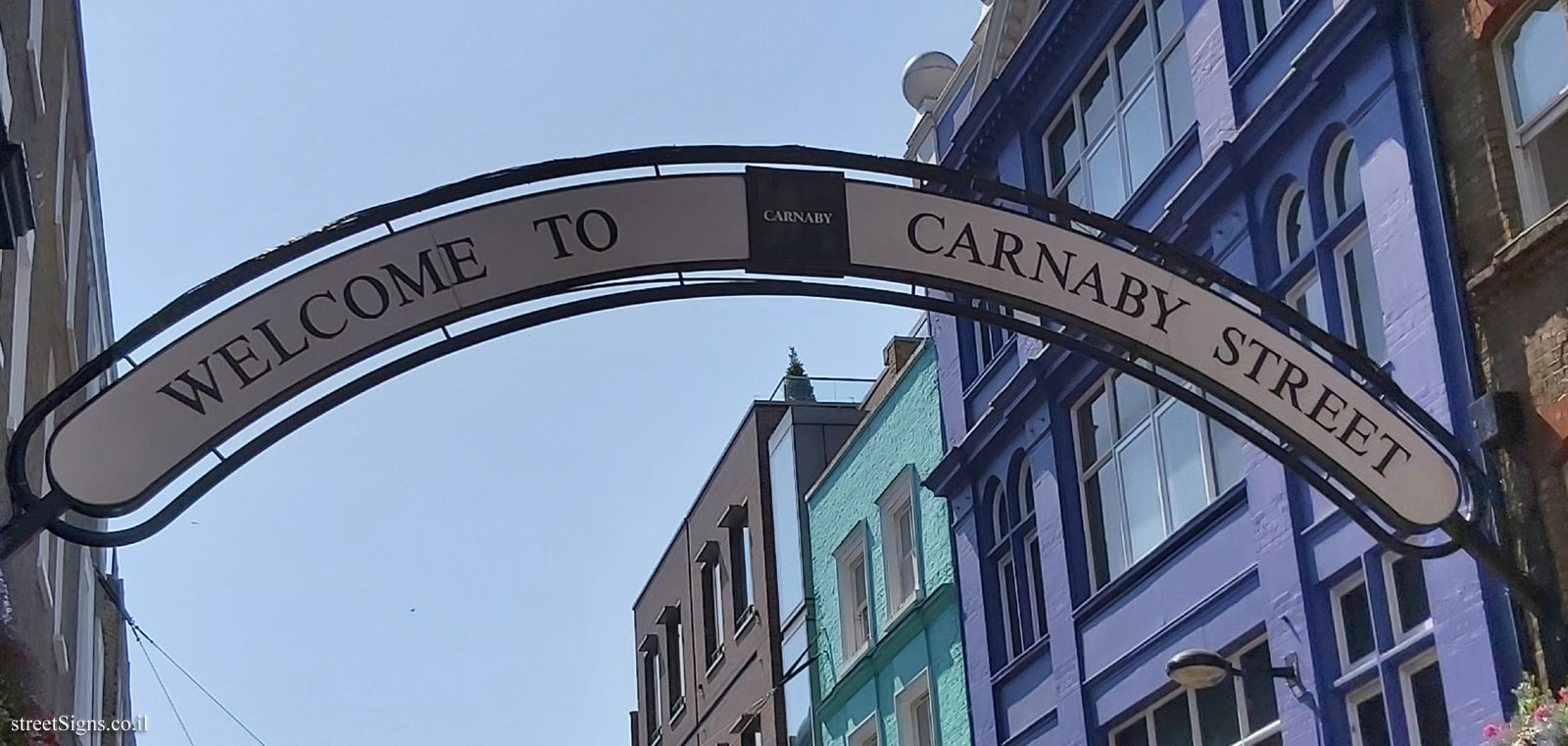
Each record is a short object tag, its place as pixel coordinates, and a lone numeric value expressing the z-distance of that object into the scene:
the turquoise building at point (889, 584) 23.66
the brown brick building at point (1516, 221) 12.37
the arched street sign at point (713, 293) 9.25
